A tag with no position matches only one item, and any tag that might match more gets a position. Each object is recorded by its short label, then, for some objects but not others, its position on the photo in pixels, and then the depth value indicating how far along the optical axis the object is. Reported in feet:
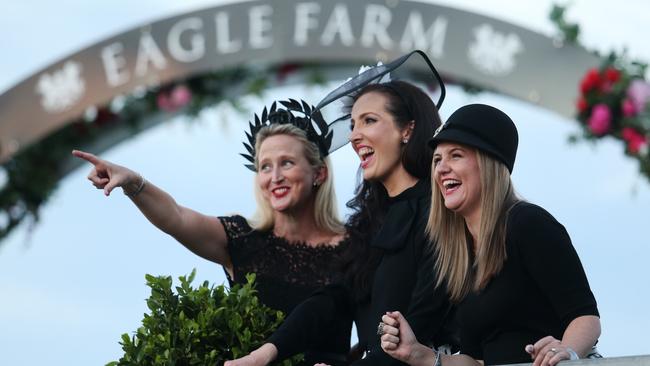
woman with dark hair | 17.64
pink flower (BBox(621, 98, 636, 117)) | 43.61
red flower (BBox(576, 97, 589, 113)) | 44.46
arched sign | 45.52
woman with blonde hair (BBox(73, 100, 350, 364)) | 21.51
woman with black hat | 15.28
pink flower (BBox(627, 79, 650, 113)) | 43.52
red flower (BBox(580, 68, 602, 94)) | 44.87
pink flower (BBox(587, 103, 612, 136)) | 43.33
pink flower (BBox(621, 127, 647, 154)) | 43.09
